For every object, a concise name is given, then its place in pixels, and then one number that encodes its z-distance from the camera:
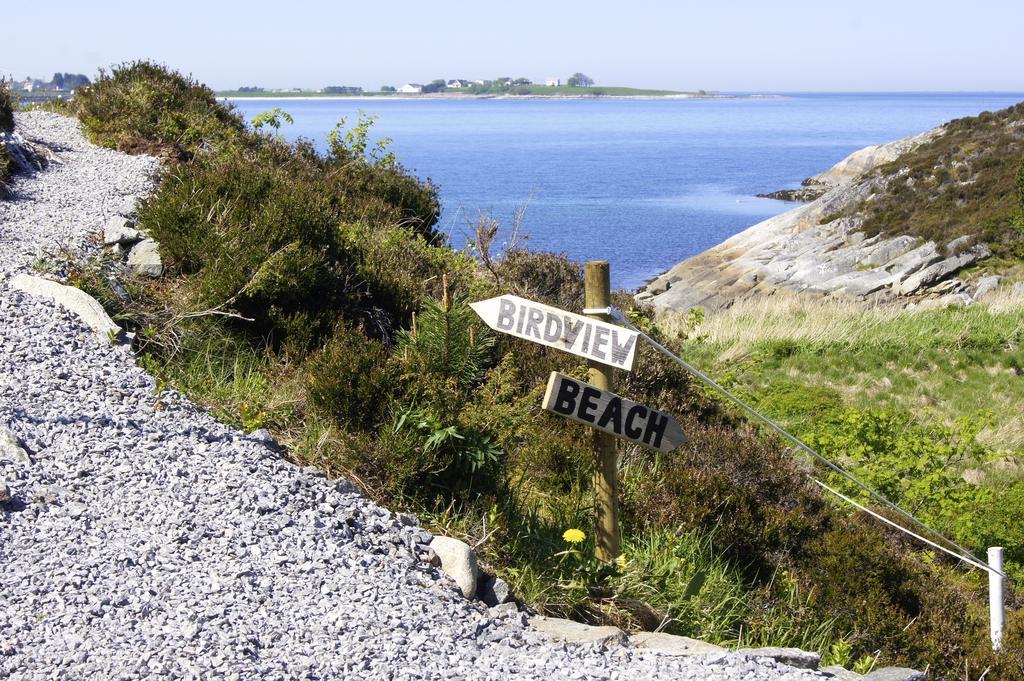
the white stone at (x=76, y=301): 6.18
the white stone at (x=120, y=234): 7.73
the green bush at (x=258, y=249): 7.01
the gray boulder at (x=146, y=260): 7.31
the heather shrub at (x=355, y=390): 5.63
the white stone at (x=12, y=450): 4.66
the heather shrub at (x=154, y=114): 12.74
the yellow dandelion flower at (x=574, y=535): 4.83
